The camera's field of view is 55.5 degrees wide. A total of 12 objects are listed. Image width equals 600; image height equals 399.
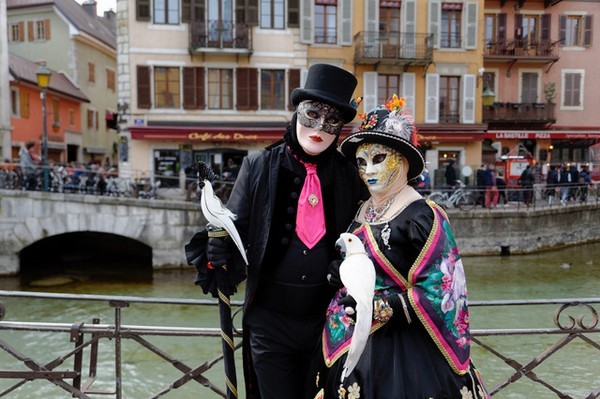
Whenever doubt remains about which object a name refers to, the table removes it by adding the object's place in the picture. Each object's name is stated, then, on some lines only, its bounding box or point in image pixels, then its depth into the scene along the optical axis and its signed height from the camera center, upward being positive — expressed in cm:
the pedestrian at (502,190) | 1772 -89
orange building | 2477 +230
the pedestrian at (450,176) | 1911 -51
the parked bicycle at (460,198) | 1697 -112
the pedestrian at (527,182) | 1778 -68
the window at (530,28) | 2595 +605
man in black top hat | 272 -37
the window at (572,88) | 2639 +338
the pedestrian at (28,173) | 1410 -34
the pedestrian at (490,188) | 1728 -83
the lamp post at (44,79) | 1331 +190
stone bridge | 1386 -150
